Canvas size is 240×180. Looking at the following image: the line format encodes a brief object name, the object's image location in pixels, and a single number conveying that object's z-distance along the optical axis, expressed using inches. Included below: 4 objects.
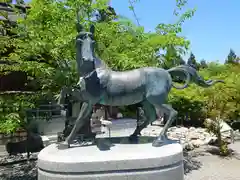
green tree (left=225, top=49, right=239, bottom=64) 1638.8
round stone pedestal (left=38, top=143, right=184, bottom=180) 96.5
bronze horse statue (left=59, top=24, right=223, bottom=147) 109.8
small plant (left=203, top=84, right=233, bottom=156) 294.3
